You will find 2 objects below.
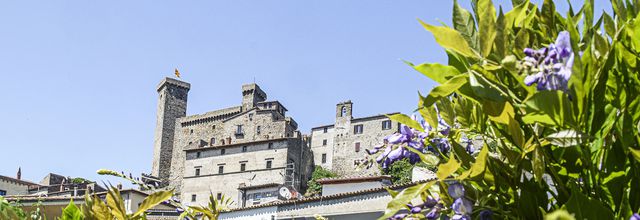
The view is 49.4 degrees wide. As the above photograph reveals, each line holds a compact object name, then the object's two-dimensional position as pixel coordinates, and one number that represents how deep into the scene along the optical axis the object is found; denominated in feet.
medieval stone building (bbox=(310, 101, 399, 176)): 205.46
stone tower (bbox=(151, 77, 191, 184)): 250.98
